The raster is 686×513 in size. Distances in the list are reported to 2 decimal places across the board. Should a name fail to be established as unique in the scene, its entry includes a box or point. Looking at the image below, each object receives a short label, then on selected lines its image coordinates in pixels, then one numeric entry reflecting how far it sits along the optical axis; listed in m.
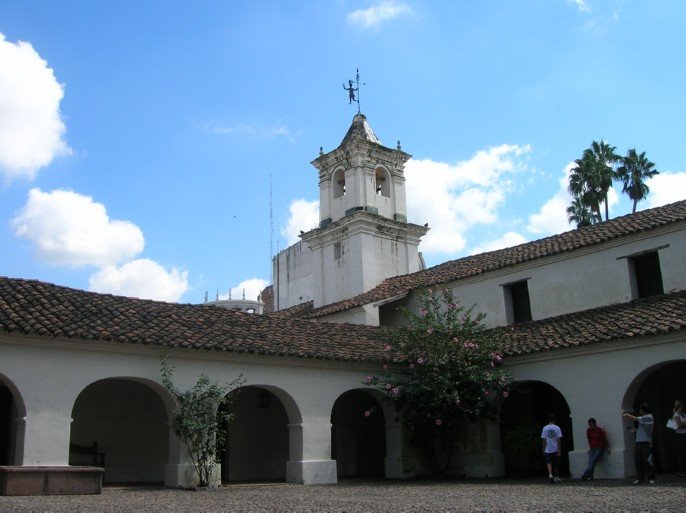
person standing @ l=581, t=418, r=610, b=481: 16.36
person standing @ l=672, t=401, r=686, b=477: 14.69
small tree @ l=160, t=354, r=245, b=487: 15.80
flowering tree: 18.36
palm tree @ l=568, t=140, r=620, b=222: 37.19
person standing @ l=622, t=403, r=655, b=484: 14.41
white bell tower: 28.81
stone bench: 13.03
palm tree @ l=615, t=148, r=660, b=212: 36.78
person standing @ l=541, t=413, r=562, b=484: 16.19
